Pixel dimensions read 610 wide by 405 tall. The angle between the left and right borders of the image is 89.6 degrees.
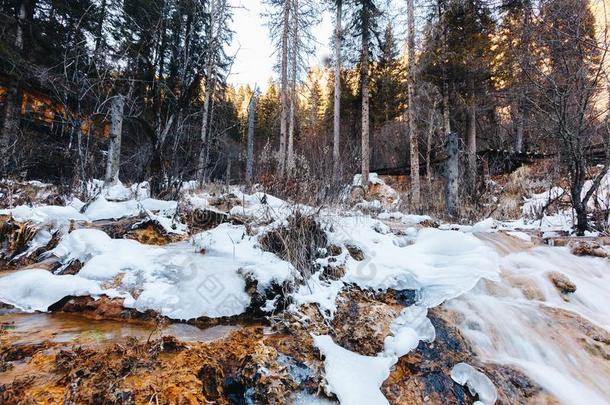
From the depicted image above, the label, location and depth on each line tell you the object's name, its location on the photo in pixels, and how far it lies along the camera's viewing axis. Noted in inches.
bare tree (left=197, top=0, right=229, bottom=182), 230.5
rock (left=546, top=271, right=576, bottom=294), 109.9
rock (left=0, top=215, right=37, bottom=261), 111.7
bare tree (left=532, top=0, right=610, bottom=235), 165.5
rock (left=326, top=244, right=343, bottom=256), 117.6
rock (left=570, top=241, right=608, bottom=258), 133.3
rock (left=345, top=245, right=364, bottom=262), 122.5
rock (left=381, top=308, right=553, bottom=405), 67.2
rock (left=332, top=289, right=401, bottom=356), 81.5
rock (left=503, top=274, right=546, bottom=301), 107.8
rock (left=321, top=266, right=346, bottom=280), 108.0
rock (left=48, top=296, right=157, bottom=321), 82.5
